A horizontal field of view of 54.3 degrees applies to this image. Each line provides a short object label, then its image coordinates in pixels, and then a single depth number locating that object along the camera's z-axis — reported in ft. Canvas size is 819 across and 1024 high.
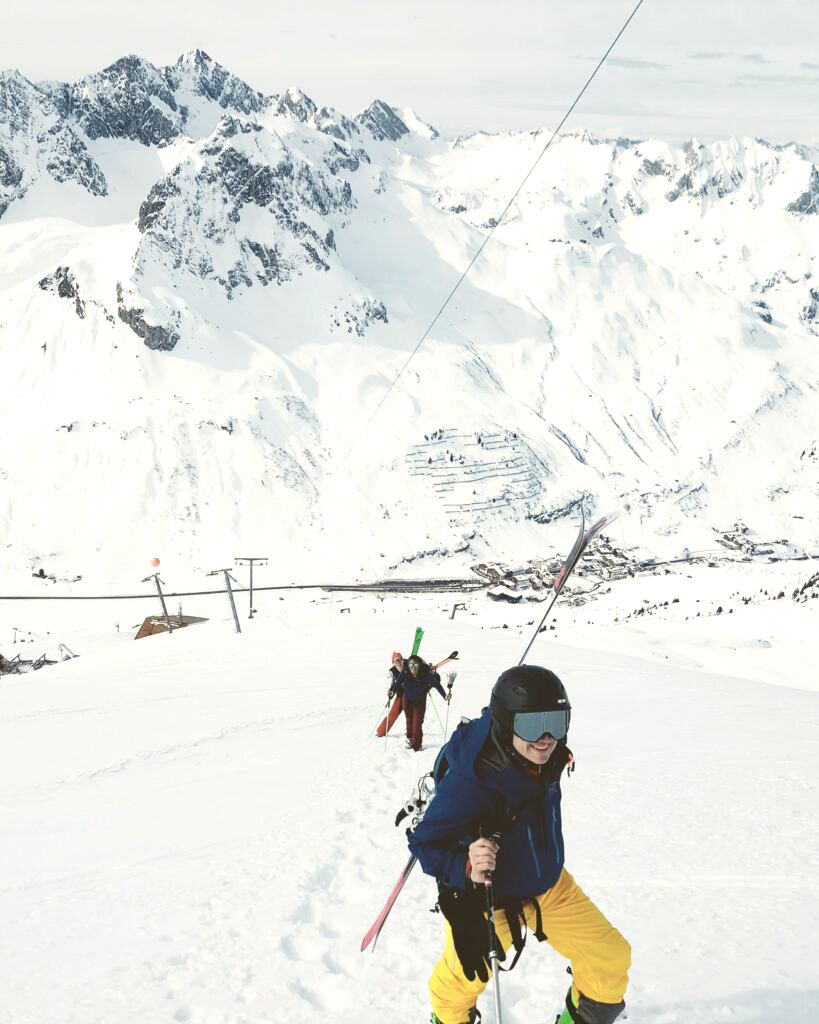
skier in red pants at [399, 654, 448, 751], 36.89
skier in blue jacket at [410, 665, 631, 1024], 12.96
